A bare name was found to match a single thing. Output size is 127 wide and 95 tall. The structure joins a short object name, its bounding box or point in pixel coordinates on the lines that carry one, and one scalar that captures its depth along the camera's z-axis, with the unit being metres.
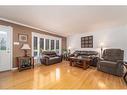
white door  2.83
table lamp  3.23
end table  3.03
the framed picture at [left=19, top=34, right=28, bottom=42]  3.33
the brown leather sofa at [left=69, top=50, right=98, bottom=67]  3.63
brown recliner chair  2.50
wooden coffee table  3.25
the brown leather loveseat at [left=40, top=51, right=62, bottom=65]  3.85
